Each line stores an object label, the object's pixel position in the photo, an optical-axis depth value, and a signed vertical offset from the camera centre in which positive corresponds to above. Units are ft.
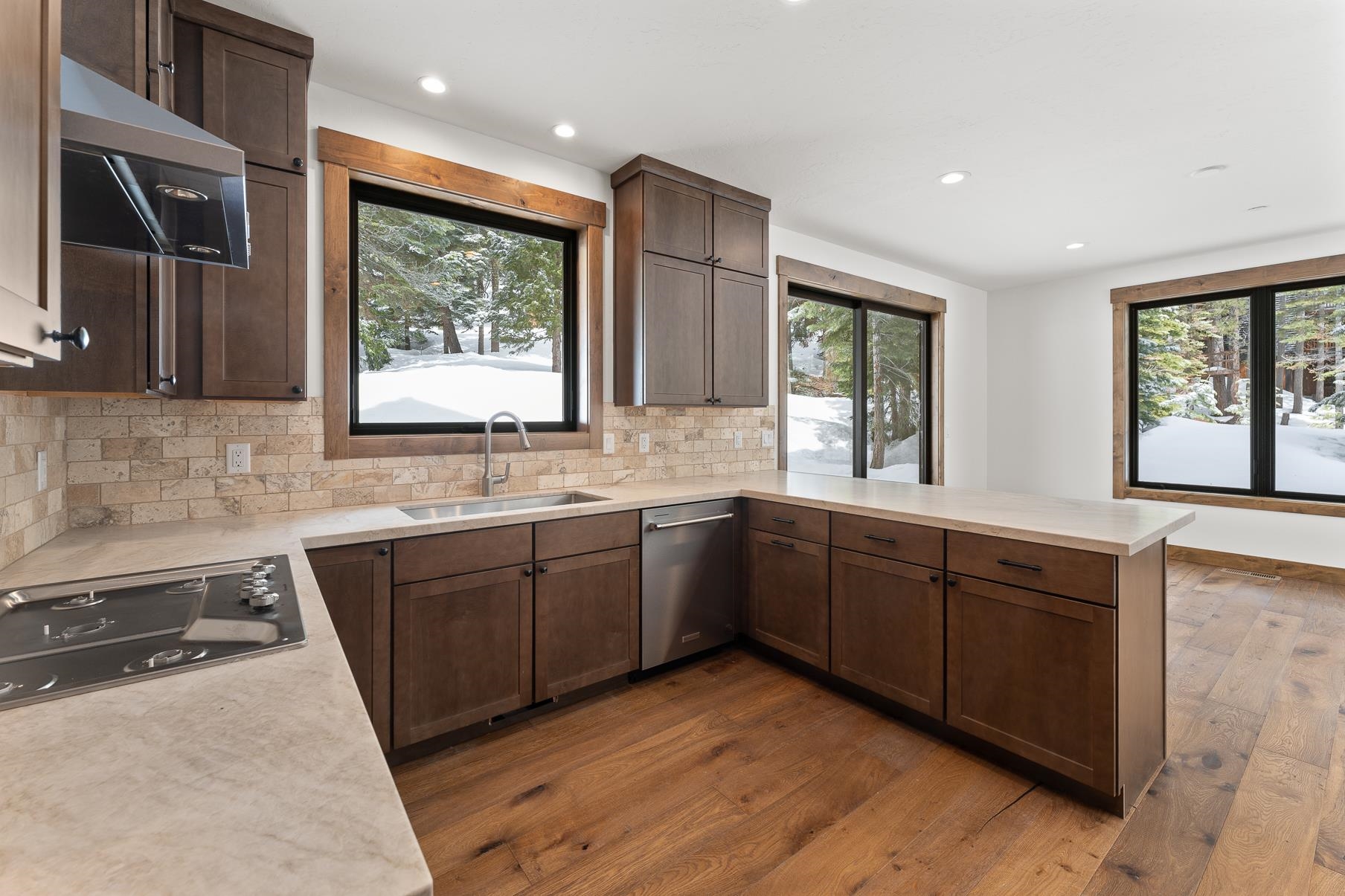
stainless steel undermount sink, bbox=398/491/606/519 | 8.55 -0.79
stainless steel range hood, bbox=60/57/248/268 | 3.24 +1.66
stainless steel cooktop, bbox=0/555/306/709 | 3.01 -1.03
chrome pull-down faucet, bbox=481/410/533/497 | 9.12 -0.32
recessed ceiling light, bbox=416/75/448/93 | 8.00 +4.83
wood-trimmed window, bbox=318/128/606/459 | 8.15 +3.07
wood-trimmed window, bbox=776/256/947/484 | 14.67 +2.02
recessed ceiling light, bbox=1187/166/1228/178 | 10.73 +4.91
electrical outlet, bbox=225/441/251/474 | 7.45 -0.05
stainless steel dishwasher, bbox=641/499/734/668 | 9.13 -1.99
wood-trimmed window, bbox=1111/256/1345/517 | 14.71 +1.59
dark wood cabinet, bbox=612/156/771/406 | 10.39 +2.94
